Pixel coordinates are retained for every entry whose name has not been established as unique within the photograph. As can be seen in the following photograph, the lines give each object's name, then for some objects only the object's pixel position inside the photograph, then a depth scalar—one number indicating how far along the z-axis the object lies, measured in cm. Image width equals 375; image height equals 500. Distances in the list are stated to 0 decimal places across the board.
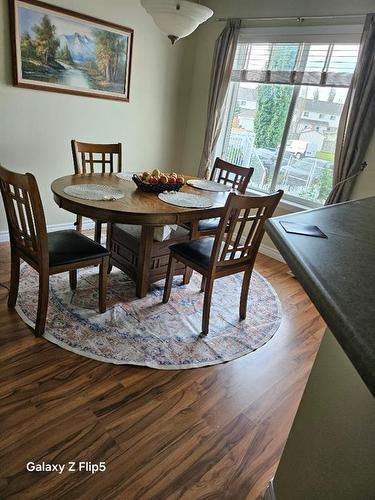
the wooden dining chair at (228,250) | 200
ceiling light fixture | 197
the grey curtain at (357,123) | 274
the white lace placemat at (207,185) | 276
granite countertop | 50
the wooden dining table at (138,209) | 199
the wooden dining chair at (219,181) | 248
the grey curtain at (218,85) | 361
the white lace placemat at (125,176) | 274
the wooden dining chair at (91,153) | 280
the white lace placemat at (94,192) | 213
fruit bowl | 241
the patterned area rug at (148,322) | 200
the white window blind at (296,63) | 303
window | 317
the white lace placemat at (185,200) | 223
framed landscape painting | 276
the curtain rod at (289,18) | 290
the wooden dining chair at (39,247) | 173
